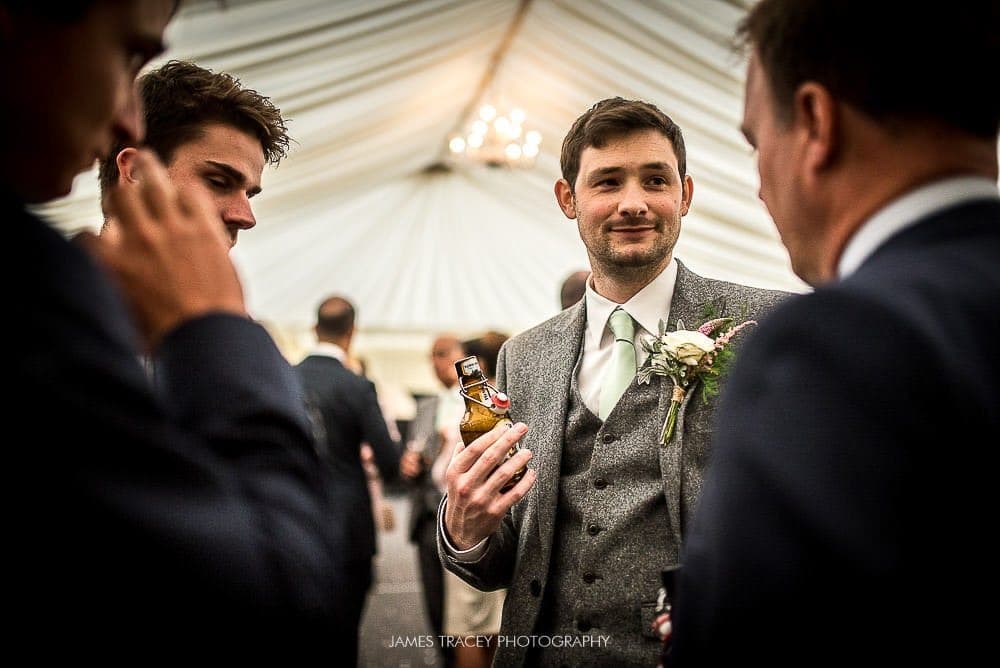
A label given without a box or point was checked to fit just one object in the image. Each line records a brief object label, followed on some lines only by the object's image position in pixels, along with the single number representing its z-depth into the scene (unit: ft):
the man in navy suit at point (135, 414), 1.86
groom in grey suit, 5.14
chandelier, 24.72
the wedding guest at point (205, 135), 5.25
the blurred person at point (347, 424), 12.04
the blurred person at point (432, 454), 15.07
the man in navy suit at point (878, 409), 2.07
